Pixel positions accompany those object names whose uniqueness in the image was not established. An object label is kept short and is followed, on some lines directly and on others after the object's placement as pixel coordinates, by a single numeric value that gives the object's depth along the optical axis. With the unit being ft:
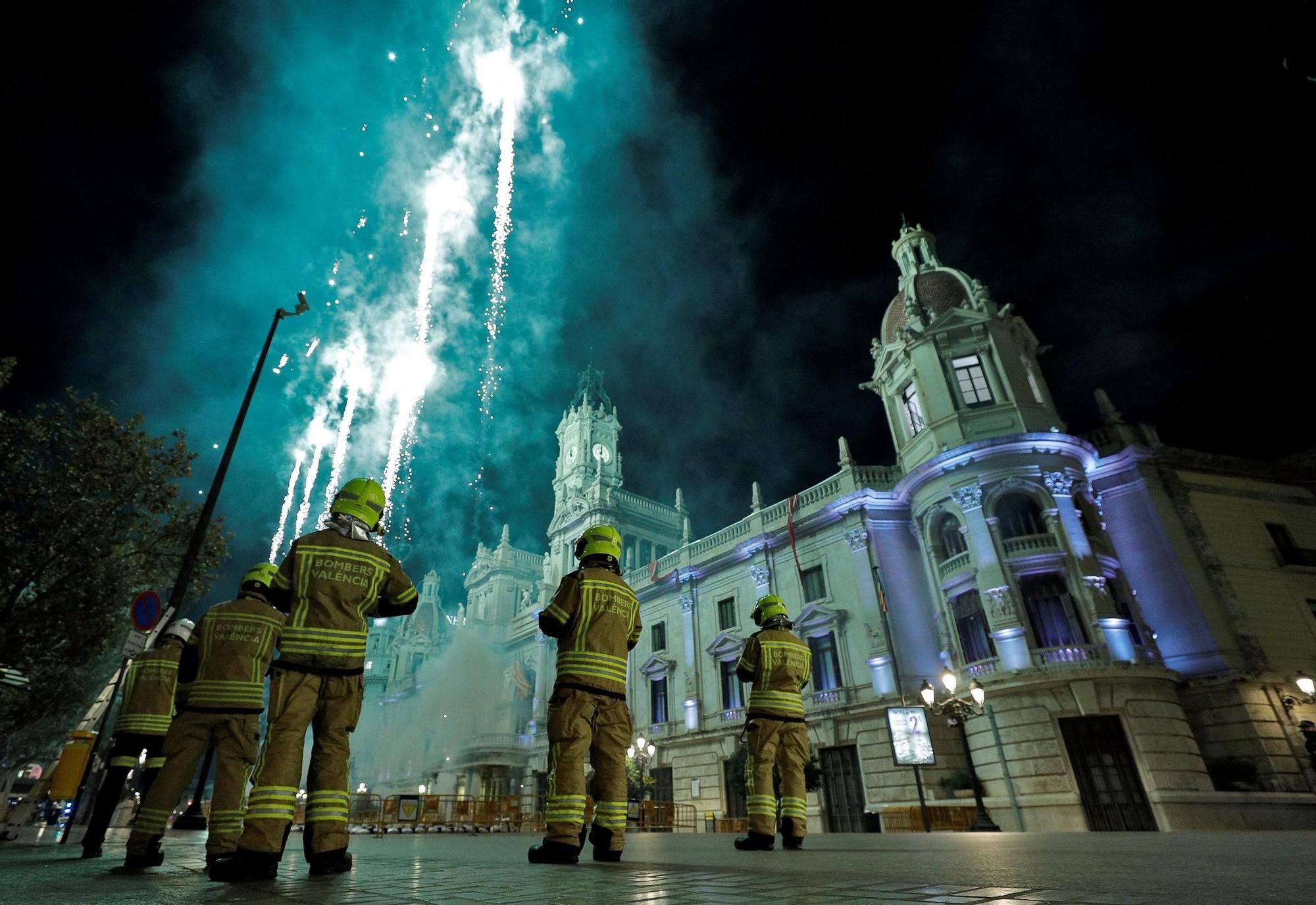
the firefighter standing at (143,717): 20.71
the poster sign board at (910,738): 58.49
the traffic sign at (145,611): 28.09
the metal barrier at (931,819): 61.00
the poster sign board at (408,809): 60.59
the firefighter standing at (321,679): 12.43
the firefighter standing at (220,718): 14.62
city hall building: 61.52
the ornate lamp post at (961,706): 53.88
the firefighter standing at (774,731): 20.45
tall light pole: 33.68
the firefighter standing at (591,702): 15.75
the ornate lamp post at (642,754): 89.61
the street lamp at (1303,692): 61.72
